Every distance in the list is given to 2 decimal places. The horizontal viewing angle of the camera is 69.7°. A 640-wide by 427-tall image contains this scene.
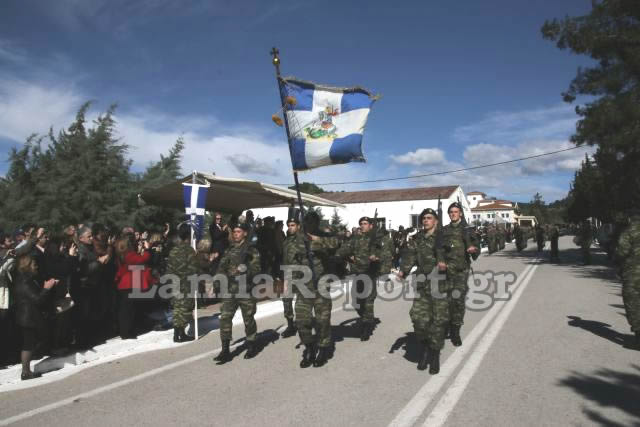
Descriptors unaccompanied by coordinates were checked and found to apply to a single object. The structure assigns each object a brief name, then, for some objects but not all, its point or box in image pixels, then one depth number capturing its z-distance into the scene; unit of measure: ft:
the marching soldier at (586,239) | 63.28
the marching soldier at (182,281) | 22.85
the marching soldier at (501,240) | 113.44
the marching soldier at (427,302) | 16.85
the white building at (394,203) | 186.80
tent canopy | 29.82
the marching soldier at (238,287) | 19.31
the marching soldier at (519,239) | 98.37
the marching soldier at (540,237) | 95.97
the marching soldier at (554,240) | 70.28
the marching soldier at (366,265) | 23.02
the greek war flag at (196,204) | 25.73
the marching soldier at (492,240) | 94.43
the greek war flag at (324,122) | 21.44
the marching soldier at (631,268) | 19.89
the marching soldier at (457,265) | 19.54
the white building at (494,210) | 385.44
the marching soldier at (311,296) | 18.30
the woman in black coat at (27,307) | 17.06
